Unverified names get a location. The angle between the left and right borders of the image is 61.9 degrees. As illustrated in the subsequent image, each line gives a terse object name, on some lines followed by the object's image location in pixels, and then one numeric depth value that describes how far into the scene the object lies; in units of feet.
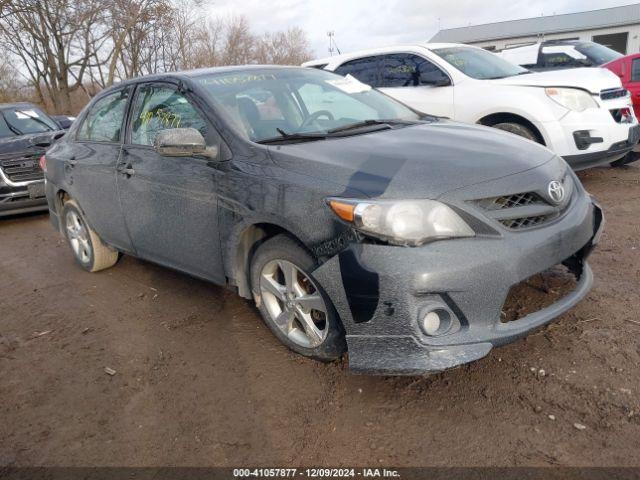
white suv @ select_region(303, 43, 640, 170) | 18.92
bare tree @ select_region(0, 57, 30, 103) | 117.08
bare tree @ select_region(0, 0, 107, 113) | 87.04
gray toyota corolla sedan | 7.72
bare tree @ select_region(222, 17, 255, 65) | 117.60
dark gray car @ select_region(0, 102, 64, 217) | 24.53
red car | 27.02
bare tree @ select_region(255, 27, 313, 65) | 128.06
